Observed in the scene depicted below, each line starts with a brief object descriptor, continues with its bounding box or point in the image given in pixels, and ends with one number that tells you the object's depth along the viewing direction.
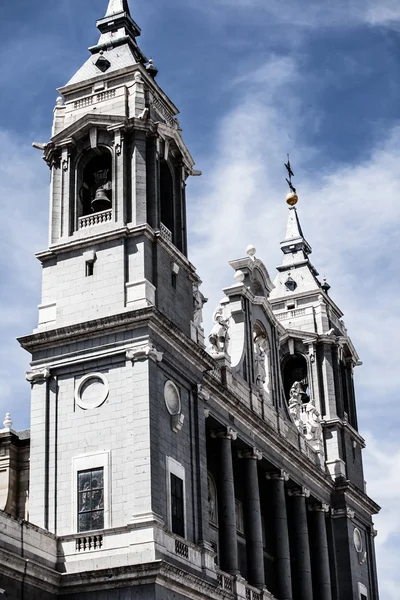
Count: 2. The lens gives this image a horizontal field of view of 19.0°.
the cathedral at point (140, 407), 37.66
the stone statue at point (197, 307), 44.81
